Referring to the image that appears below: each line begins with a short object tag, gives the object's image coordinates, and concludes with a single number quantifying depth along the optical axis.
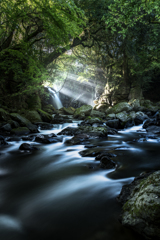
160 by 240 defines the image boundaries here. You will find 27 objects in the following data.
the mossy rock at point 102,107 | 22.60
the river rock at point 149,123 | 9.65
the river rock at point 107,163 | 3.43
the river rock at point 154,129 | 7.54
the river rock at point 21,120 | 9.11
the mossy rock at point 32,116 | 11.43
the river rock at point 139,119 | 10.99
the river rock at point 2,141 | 5.88
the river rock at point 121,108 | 15.32
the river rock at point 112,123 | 10.00
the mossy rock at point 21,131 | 7.79
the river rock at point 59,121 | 12.62
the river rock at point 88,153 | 4.31
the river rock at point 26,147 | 5.18
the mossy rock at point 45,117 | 12.53
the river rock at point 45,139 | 6.33
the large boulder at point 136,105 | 16.41
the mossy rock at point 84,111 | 16.77
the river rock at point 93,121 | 10.64
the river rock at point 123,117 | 10.53
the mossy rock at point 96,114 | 15.24
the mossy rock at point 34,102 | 15.05
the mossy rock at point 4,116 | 9.03
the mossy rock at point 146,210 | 1.39
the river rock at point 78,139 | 6.12
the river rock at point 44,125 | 10.50
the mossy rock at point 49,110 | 17.71
